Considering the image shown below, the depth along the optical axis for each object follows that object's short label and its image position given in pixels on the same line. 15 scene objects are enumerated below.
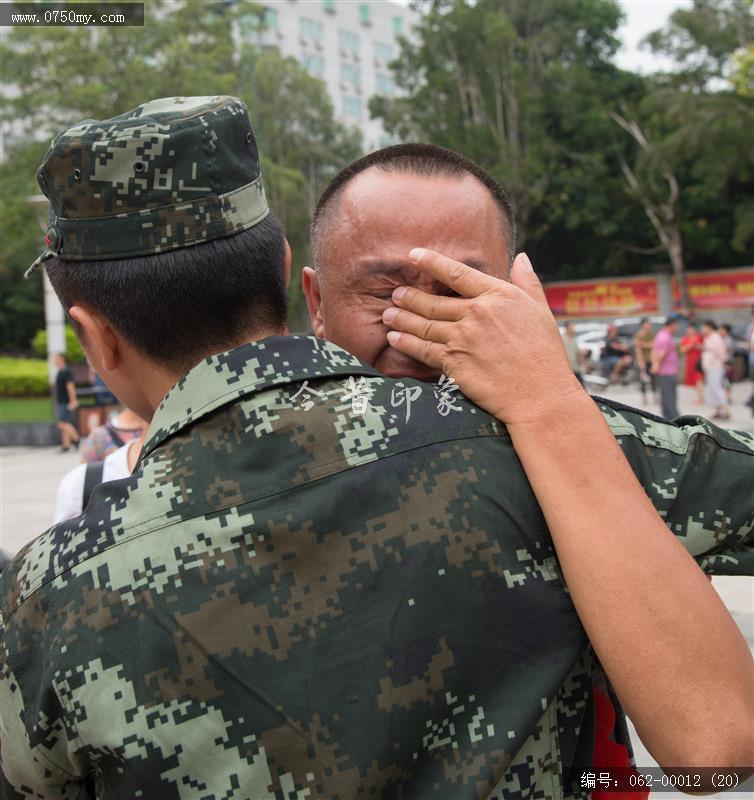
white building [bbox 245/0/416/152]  54.06
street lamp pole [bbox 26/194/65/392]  17.42
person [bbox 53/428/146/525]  3.38
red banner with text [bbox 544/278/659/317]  34.16
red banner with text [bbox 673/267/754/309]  31.98
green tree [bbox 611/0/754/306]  29.11
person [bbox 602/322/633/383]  22.45
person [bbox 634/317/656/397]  18.38
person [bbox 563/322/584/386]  13.95
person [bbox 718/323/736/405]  19.12
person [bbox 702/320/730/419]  14.93
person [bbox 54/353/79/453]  15.02
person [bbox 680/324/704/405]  18.08
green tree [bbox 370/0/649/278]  34.06
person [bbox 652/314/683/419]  13.20
